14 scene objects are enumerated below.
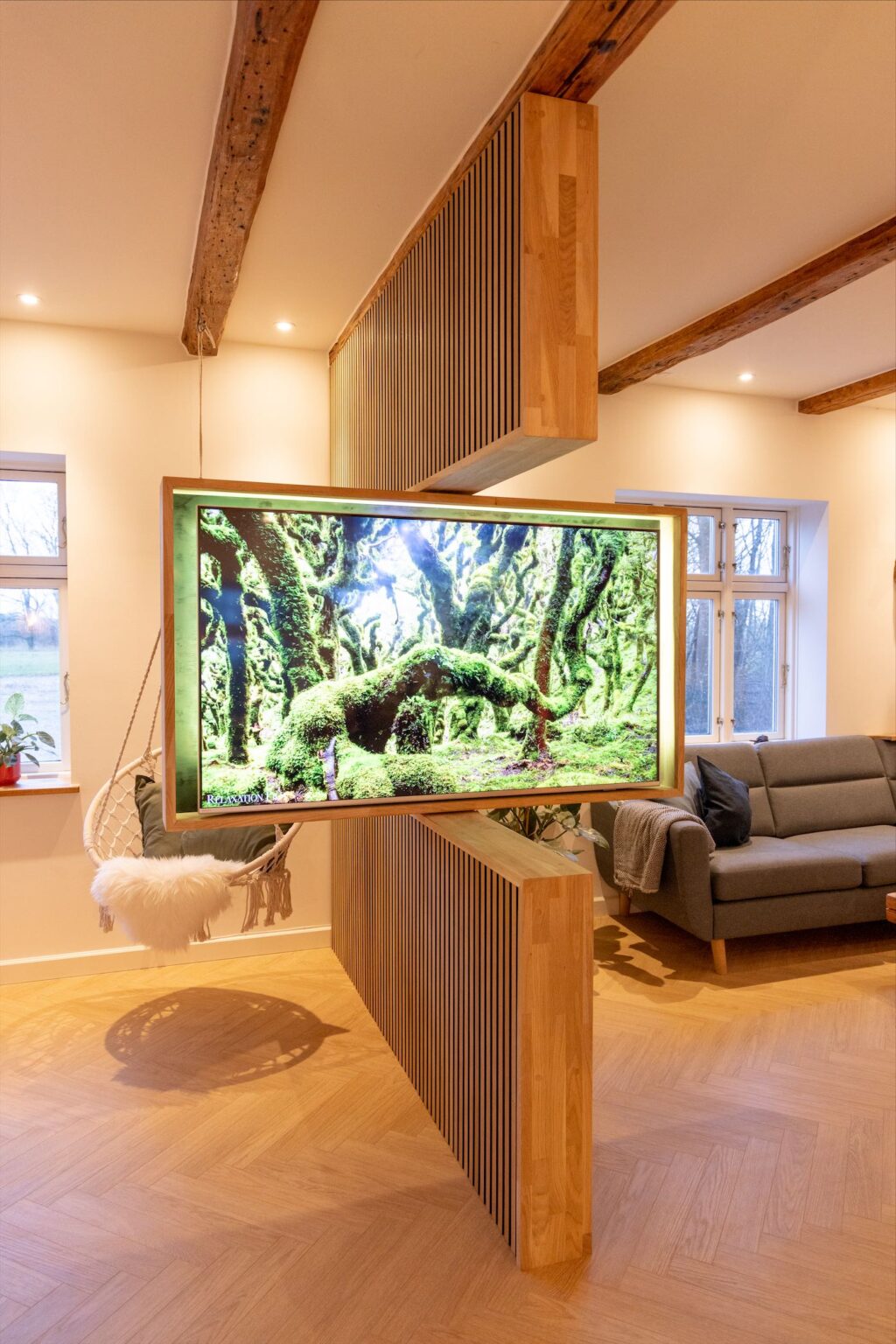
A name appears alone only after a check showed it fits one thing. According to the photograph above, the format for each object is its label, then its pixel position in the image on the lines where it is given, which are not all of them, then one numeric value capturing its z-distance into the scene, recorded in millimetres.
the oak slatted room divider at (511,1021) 1991
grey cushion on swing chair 3209
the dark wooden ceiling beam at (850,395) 4480
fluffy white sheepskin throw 2814
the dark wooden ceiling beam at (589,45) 1742
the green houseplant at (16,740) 3734
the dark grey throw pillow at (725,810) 4047
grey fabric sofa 3709
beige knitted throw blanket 3781
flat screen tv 2080
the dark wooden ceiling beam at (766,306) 2943
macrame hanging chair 2998
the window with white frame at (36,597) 3906
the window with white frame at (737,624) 5078
